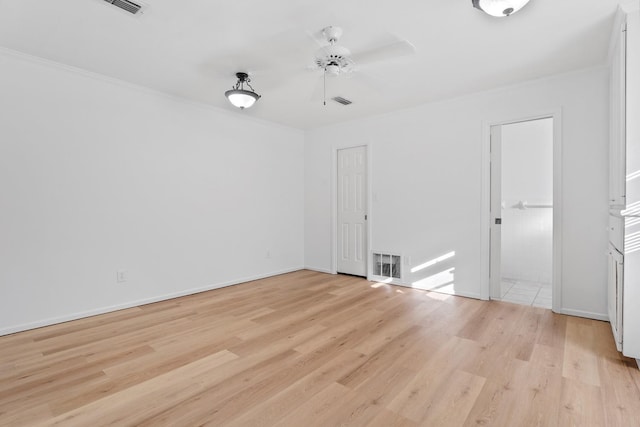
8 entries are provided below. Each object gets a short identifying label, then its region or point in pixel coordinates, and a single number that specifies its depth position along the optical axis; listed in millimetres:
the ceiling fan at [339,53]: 2430
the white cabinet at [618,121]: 2355
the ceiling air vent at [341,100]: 4046
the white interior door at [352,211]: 5168
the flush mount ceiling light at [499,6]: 1935
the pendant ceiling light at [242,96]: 3248
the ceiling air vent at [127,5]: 2186
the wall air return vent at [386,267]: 4691
